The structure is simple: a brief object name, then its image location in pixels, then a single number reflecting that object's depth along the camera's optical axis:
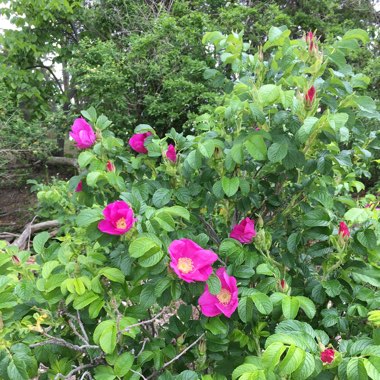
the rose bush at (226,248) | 0.98
